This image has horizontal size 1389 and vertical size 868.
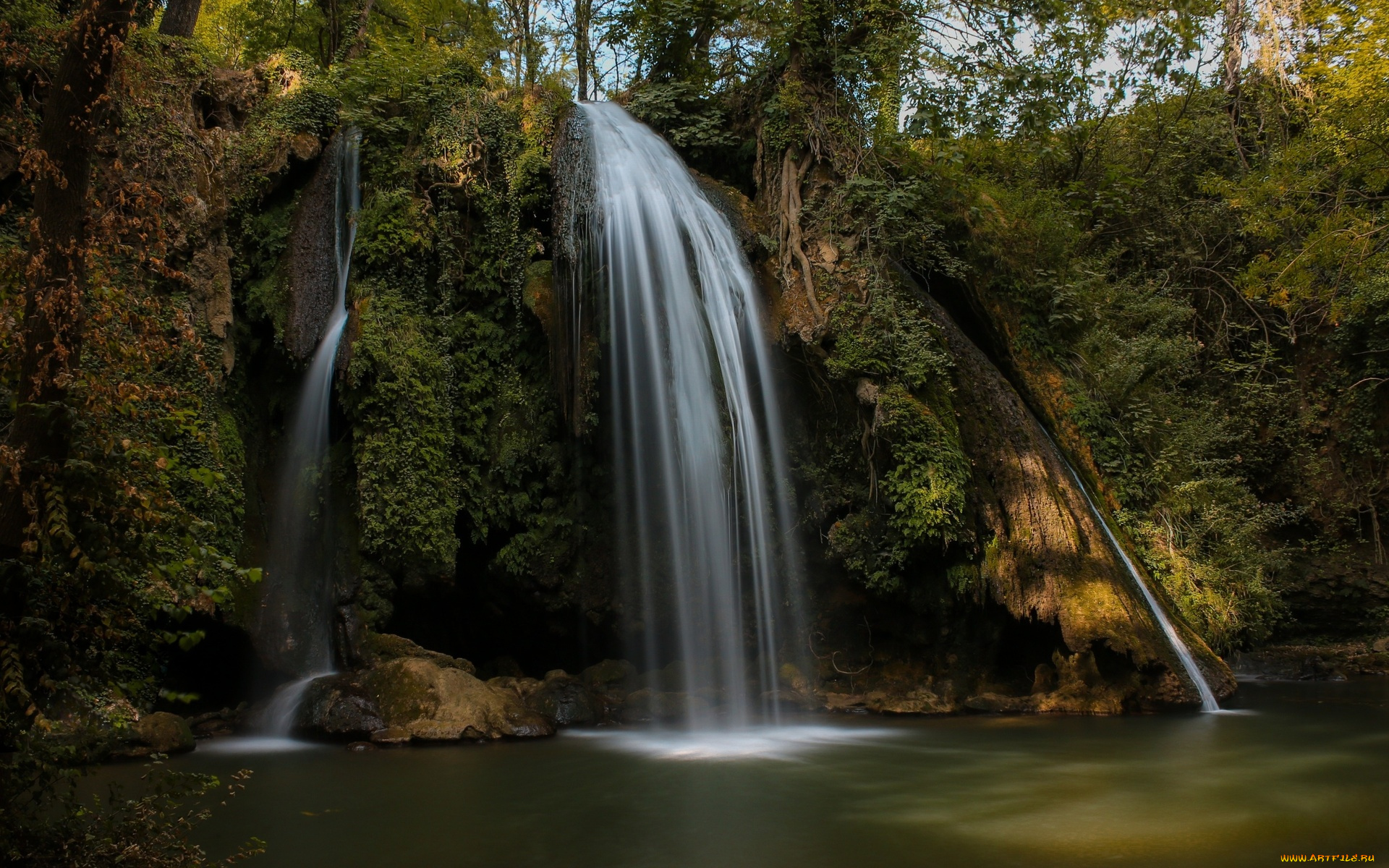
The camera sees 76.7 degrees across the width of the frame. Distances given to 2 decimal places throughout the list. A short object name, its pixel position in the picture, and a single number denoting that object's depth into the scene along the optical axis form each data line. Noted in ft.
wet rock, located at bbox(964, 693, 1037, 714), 35.17
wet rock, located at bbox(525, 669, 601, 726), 33.94
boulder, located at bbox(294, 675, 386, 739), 29.89
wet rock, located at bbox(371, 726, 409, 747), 29.43
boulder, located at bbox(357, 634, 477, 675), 33.88
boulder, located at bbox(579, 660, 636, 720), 37.04
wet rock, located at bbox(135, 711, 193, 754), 27.25
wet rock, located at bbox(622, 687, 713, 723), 35.27
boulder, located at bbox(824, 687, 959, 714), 36.01
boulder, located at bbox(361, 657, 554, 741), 30.01
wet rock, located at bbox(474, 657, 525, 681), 40.22
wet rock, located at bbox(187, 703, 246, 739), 31.53
